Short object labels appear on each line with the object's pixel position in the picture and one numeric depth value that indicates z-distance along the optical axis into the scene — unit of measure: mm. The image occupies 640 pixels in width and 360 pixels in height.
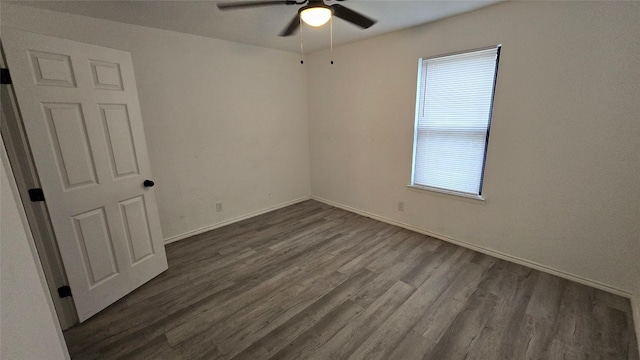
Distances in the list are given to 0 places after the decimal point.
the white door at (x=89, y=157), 1721
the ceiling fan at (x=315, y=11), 1695
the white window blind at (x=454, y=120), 2605
